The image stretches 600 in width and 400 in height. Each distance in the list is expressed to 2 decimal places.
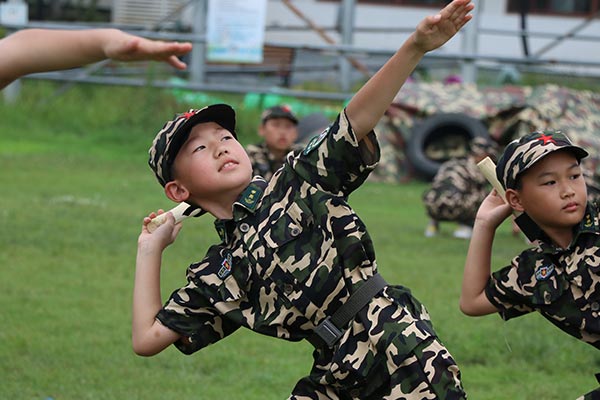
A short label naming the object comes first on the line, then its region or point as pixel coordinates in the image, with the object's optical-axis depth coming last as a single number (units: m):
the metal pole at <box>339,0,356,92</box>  19.52
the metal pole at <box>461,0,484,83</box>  18.78
